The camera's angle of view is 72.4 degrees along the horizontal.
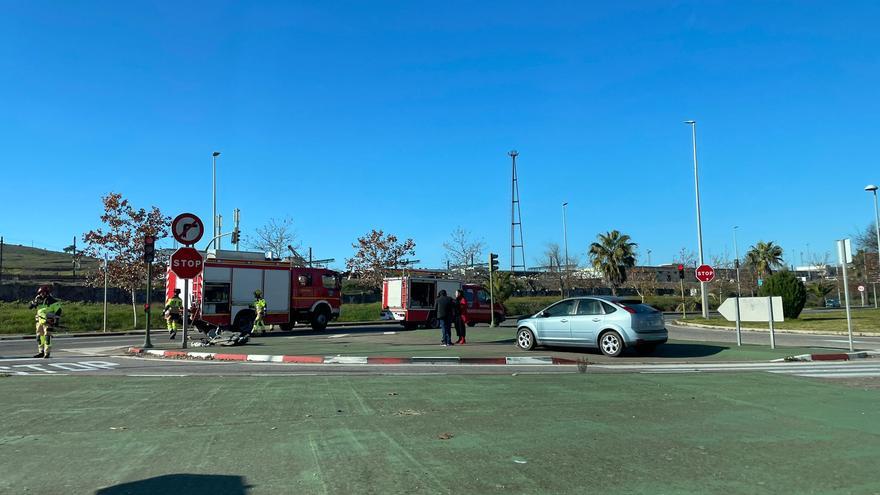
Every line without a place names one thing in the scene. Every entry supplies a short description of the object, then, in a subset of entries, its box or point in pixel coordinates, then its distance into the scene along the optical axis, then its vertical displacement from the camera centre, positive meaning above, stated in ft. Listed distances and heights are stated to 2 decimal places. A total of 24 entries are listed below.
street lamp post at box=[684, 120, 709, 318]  115.57 +11.26
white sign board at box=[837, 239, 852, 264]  50.78 +3.27
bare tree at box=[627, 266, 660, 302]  182.70 +3.89
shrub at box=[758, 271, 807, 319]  102.47 +0.07
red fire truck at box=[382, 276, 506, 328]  89.97 -0.17
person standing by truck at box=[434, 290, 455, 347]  57.18 -1.42
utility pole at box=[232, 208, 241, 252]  113.80 +15.95
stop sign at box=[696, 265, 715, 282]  69.37 +2.24
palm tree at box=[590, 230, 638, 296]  183.21 +11.93
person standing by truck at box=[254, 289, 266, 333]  75.15 -0.83
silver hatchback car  46.73 -2.44
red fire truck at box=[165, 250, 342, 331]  76.23 +1.68
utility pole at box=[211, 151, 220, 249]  125.29 +21.45
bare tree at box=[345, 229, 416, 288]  160.76 +11.80
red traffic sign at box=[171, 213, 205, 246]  53.16 +6.73
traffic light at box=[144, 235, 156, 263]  56.49 +5.27
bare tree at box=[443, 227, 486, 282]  165.48 +9.08
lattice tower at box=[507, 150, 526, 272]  202.79 +25.33
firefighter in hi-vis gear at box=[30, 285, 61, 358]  50.88 -0.58
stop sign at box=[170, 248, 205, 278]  52.65 +3.71
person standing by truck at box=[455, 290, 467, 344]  59.67 -2.01
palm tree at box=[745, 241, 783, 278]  226.38 +12.84
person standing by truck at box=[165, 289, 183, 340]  73.82 -0.82
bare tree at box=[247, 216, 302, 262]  162.71 +15.47
